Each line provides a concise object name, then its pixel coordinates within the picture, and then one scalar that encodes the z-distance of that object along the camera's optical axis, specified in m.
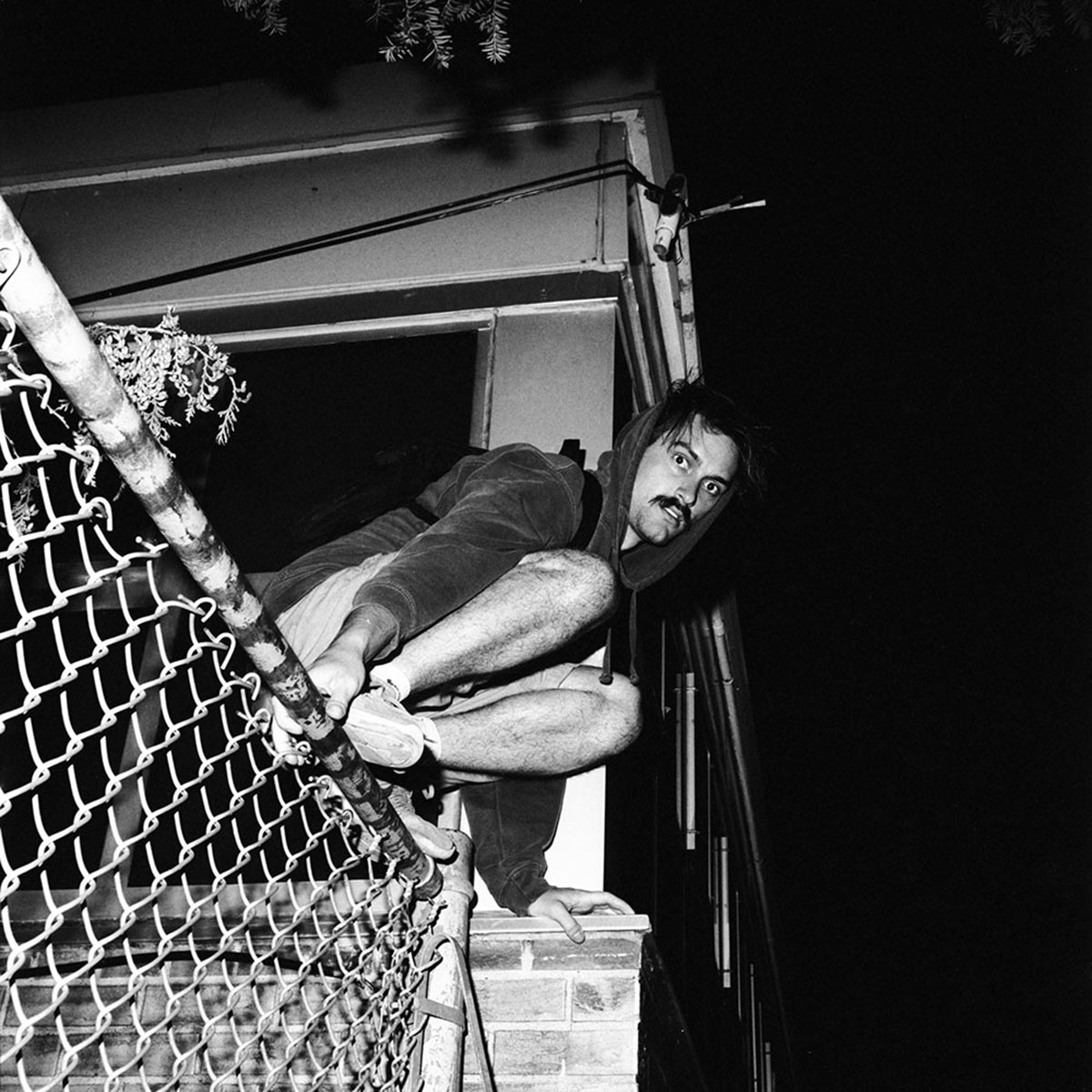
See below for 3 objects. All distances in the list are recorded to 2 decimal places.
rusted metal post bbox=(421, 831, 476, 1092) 2.16
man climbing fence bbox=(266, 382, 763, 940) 2.35
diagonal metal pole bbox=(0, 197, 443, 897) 1.11
